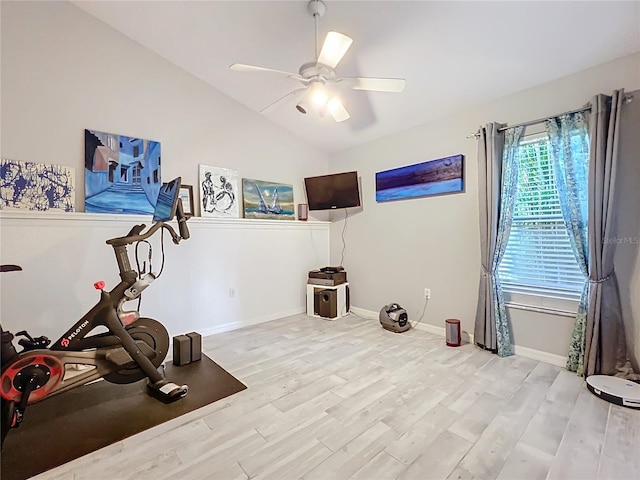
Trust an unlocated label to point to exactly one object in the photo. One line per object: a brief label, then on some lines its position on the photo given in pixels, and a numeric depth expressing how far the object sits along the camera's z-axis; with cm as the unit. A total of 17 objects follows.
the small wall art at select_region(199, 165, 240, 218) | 356
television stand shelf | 409
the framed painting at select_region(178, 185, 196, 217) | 341
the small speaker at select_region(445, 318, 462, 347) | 308
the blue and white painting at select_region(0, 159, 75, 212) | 248
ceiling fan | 198
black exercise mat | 159
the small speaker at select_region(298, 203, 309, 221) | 442
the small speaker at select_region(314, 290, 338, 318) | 408
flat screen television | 416
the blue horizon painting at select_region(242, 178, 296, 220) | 394
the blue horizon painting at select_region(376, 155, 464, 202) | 329
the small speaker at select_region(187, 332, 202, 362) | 280
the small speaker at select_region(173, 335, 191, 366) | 273
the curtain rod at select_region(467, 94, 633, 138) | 225
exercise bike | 176
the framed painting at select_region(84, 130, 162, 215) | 286
